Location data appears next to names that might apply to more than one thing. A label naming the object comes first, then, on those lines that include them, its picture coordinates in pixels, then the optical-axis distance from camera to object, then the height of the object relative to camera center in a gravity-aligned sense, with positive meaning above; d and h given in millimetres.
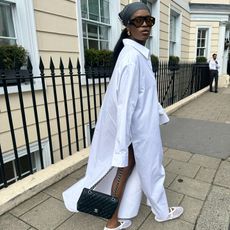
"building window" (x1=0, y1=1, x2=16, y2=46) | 3697 +511
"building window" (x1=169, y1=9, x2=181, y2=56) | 10266 +853
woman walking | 1621 -578
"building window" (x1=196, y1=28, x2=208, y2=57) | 12844 +524
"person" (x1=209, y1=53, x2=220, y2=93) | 9945 -698
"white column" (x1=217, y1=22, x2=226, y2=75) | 12672 +646
